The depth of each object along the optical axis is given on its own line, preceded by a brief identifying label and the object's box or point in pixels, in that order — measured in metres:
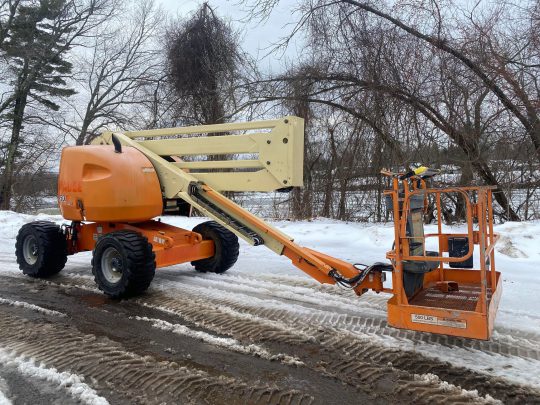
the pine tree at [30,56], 23.25
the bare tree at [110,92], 24.98
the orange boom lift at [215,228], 3.86
